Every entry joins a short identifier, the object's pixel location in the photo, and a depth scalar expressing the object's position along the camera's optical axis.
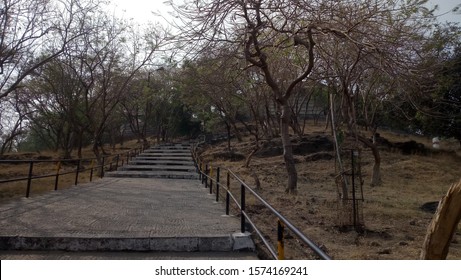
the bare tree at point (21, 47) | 15.00
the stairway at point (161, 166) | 17.86
